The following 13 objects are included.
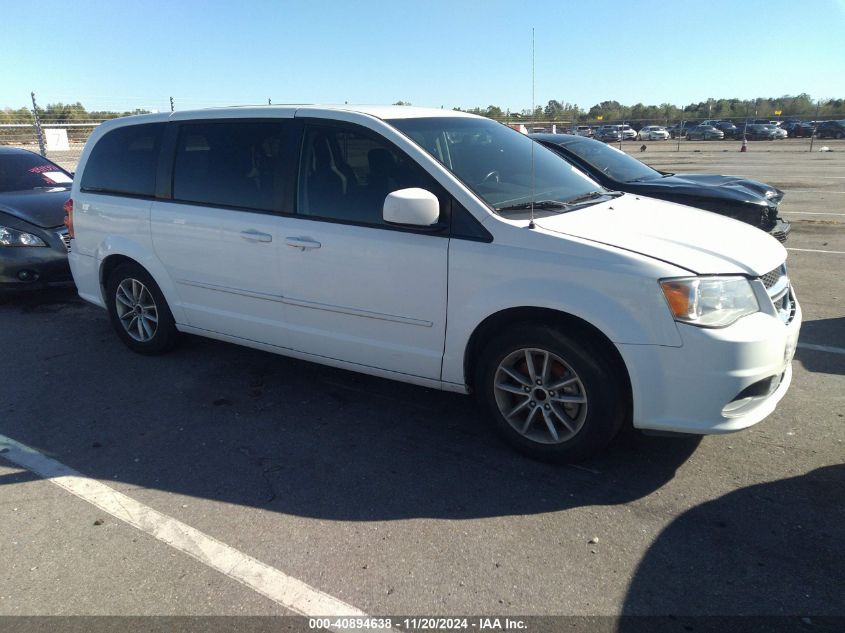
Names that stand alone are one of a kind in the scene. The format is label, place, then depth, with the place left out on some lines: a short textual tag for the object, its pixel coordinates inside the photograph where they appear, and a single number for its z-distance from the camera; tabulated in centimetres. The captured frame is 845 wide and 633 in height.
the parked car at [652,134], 4959
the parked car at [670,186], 762
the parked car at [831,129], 4206
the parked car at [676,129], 5113
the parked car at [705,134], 4603
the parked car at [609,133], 4562
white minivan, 318
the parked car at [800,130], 4547
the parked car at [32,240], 691
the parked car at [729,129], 4779
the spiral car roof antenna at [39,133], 1784
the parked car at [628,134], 4978
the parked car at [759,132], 4291
